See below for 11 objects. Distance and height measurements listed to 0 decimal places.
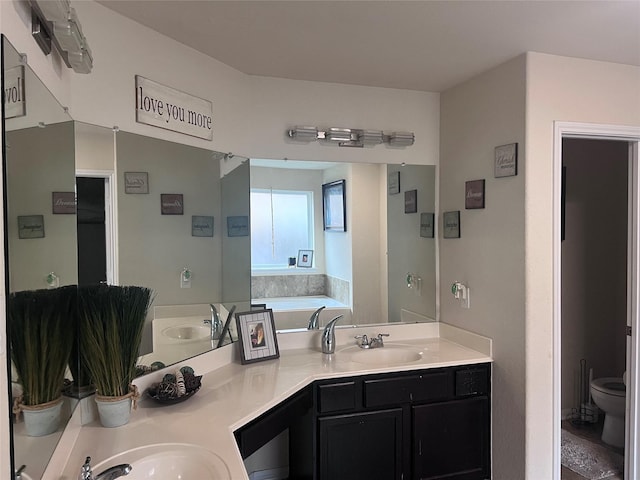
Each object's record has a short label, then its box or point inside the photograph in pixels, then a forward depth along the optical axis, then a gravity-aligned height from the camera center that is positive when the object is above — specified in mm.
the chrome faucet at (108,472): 1228 -669
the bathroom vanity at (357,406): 1907 -838
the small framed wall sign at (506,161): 2359 +369
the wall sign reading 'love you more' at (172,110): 1945 +567
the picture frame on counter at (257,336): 2459 -579
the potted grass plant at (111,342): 1612 -396
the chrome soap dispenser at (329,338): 2658 -627
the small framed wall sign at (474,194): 2605 +211
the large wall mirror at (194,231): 1199 +4
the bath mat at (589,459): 2765 -1472
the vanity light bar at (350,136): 2699 +584
